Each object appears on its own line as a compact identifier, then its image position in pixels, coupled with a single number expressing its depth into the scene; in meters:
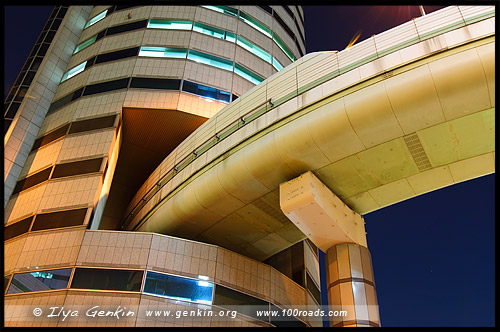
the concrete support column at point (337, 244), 11.72
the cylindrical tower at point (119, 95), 17.61
